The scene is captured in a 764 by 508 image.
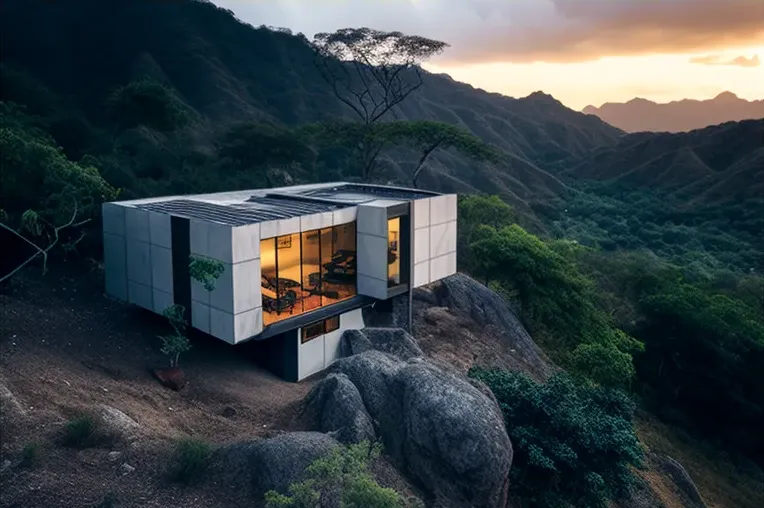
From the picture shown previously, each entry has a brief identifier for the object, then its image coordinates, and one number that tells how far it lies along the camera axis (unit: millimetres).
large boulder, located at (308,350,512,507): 12938
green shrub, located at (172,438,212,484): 11469
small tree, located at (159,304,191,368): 16453
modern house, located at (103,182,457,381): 16719
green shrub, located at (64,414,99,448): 11789
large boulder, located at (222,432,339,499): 11359
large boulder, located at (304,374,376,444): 13078
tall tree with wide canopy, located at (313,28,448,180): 42003
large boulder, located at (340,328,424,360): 19734
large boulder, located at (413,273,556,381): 23188
